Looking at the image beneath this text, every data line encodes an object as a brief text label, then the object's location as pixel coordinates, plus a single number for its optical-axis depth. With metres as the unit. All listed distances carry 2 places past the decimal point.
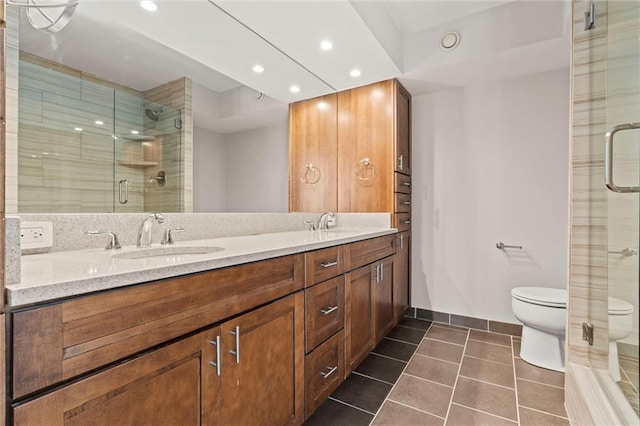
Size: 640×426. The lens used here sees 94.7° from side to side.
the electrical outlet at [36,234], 0.95
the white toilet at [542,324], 1.78
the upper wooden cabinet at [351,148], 2.40
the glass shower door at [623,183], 1.12
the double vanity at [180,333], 0.57
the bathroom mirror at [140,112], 1.00
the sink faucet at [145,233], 1.20
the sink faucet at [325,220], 2.42
